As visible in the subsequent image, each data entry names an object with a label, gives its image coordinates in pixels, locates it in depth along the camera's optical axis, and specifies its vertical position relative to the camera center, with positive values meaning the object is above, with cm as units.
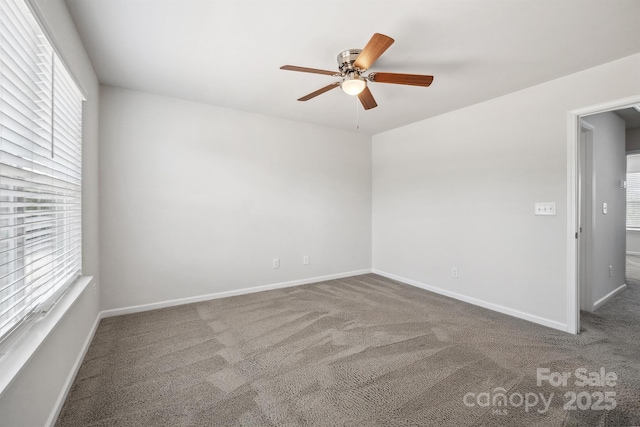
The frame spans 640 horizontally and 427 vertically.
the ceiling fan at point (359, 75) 193 +104
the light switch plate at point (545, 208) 277 +5
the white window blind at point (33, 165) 119 +26
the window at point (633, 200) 625 +29
